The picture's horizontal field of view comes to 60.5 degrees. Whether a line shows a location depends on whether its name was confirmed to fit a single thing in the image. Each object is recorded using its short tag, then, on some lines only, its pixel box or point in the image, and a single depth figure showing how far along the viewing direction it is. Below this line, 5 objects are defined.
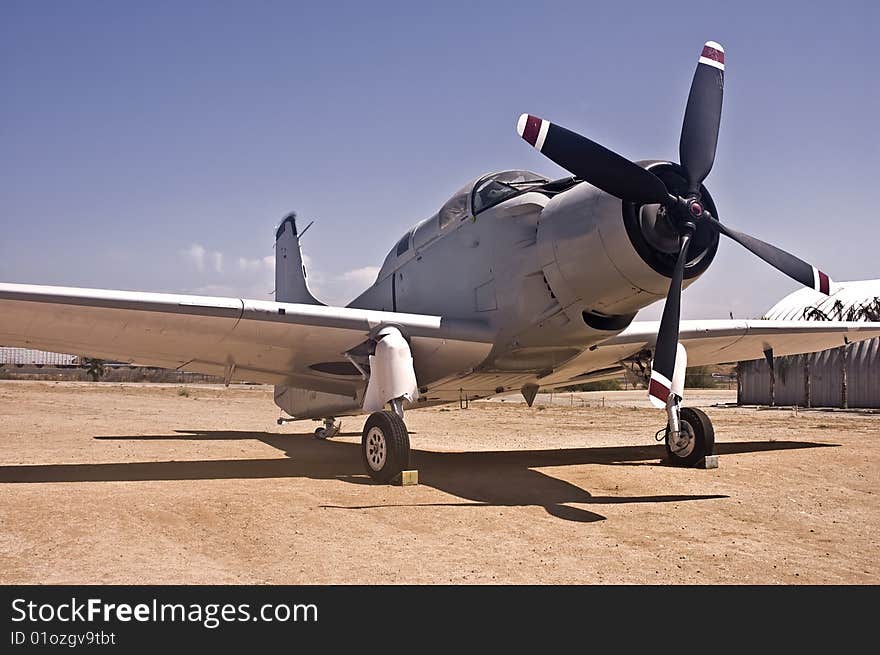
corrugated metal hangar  36.03
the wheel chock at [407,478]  10.18
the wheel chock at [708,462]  11.75
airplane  9.34
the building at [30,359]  113.24
